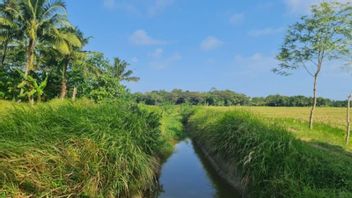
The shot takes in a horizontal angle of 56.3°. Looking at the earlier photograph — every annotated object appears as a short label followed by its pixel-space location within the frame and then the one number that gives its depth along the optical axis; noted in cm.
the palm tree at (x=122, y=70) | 5418
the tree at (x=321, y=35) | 1697
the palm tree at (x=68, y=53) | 2875
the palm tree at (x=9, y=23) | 2661
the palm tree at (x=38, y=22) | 2659
